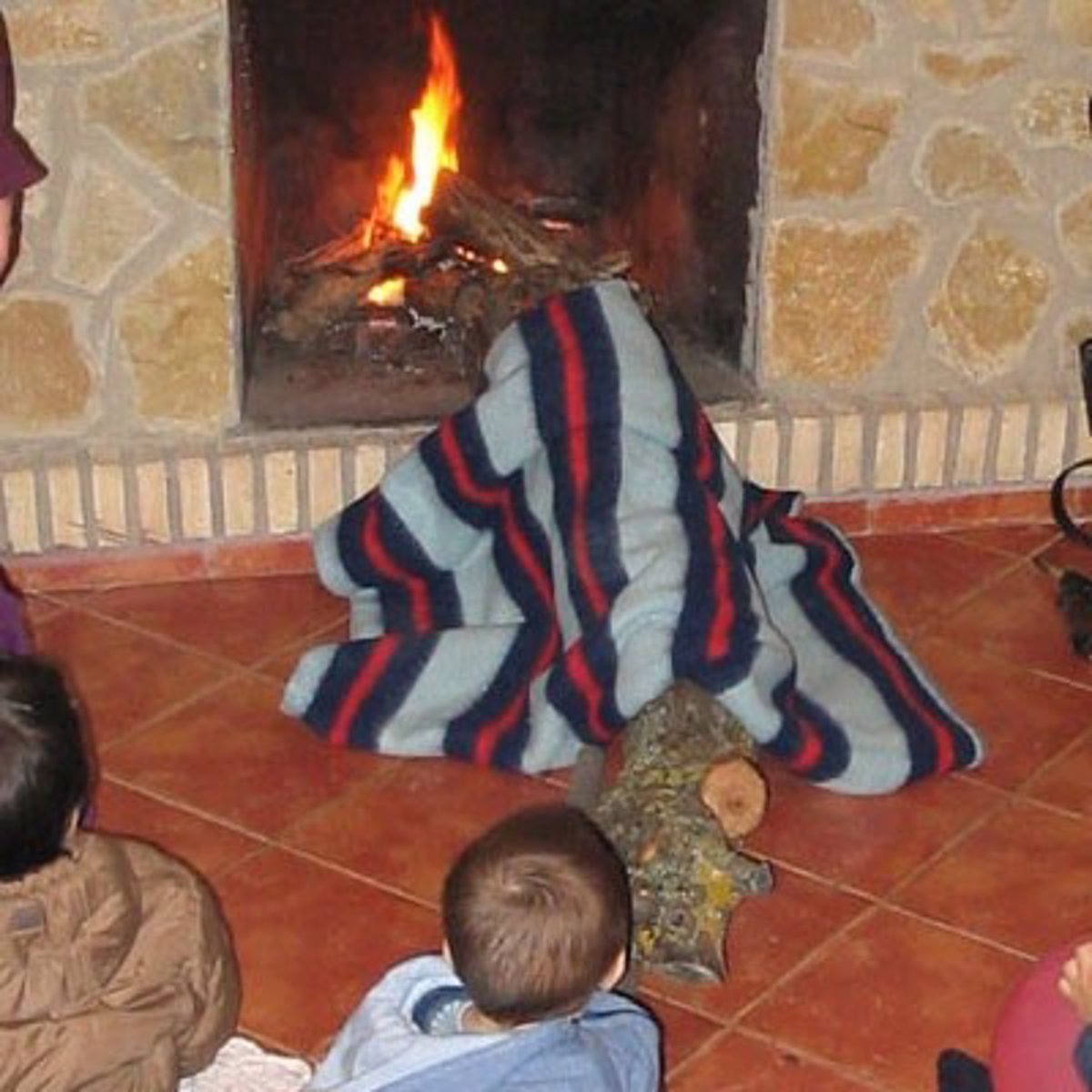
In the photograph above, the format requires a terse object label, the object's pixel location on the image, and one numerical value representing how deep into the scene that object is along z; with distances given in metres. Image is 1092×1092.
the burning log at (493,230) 4.69
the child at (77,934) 2.54
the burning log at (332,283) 4.69
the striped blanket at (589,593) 3.77
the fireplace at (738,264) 4.18
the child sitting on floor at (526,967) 2.48
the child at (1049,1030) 2.67
